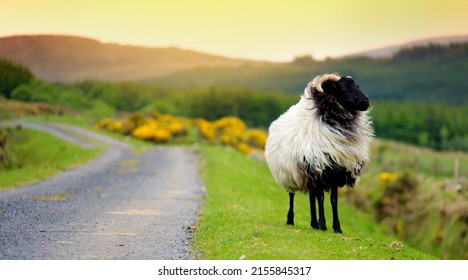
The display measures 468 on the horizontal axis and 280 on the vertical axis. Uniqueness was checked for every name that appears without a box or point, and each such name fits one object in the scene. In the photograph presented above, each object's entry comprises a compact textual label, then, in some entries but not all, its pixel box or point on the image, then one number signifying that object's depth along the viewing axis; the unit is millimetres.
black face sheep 13836
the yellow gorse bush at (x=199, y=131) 51844
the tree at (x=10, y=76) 30562
